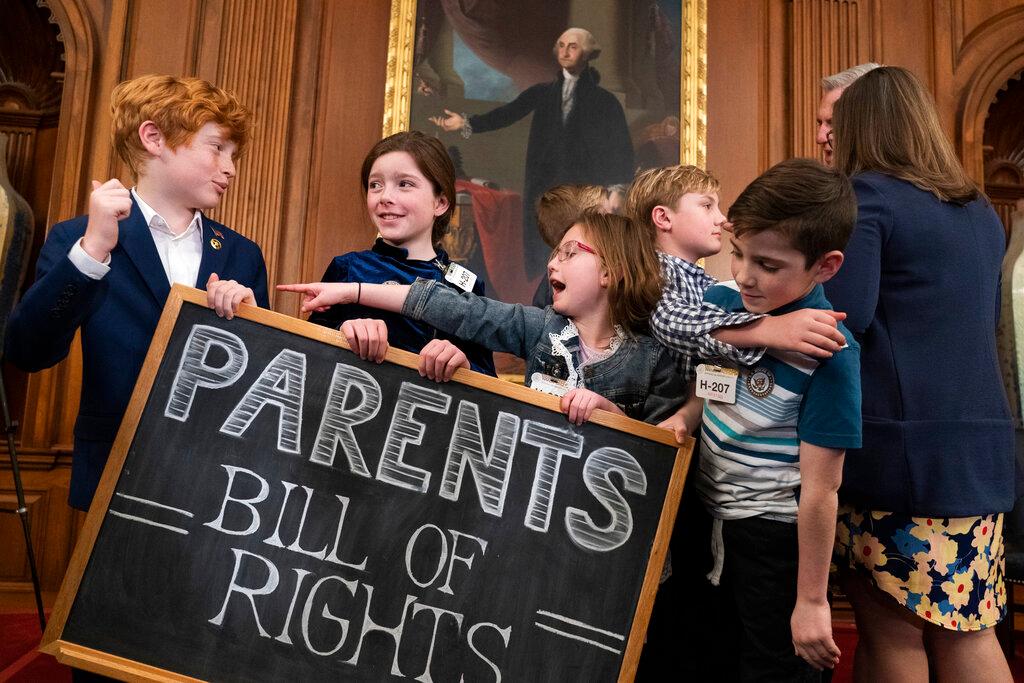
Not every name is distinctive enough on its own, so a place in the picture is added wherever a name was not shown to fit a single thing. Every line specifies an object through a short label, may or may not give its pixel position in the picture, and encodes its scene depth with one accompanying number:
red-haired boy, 1.81
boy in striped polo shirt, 1.64
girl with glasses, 2.02
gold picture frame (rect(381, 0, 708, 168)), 4.69
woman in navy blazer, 1.84
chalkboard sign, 1.70
